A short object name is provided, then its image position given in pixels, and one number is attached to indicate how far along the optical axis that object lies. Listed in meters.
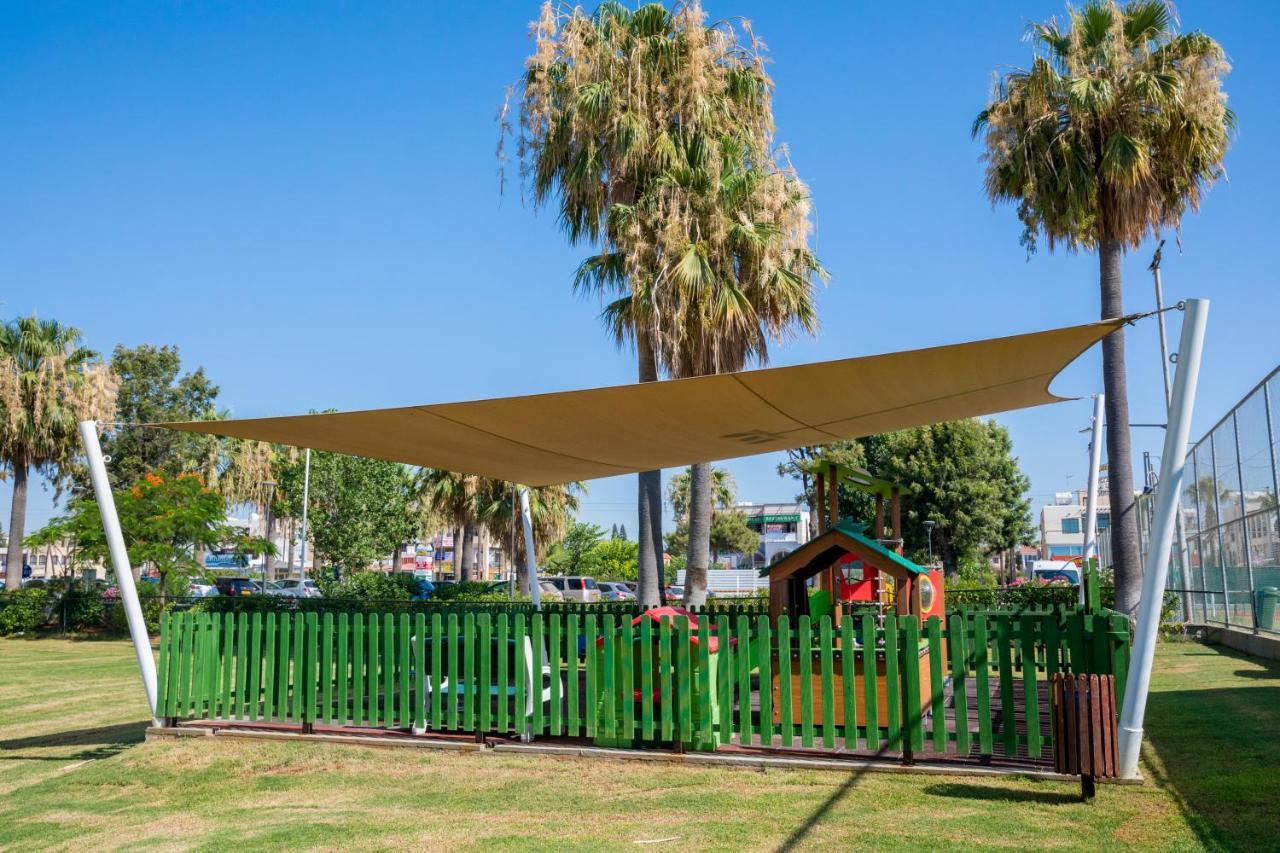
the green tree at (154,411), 44.28
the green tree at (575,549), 60.84
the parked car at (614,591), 40.66
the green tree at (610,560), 58.53
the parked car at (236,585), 44.44
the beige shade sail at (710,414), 6.70
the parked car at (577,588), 39.91
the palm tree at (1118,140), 15.98
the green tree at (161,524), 23.78
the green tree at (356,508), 36.53
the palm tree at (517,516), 31.95
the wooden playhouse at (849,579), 7.89
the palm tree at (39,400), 26.39
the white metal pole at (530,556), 12.02
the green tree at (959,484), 43.31
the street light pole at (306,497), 34.38
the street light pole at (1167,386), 19.52
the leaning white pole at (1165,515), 5.85
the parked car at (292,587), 43.81
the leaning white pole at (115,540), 8.38
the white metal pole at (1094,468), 13.02
